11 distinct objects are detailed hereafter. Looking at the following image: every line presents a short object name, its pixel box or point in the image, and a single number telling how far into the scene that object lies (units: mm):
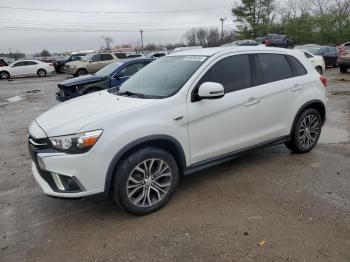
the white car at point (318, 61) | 17156
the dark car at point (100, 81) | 9984
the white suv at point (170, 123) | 3580
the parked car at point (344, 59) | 18234
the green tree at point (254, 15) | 52284
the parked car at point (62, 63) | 32656
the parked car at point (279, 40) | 34550
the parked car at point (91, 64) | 24844
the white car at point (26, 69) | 29062
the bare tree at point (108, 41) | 98562
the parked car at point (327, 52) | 21844
